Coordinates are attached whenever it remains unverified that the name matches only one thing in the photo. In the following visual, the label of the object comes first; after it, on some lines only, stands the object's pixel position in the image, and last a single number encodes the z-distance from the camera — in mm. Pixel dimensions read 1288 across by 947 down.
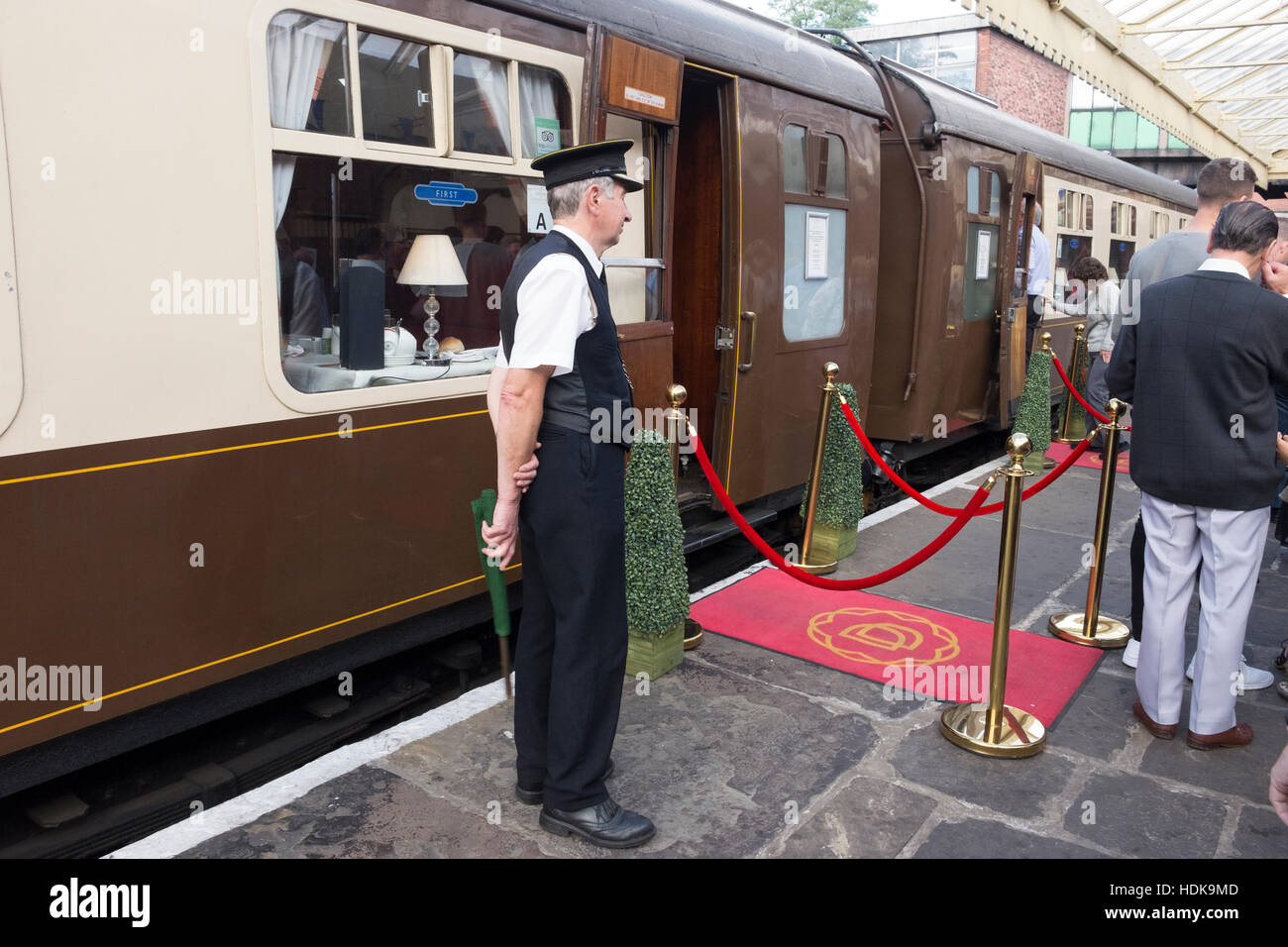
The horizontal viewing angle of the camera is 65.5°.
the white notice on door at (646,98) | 4539
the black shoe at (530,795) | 3279
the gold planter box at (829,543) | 5988
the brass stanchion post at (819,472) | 5707
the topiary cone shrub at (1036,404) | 9172
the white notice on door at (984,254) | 8789
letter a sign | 4255
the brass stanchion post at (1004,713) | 3666
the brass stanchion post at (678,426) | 4422
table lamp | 3873
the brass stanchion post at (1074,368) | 10602
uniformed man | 2721
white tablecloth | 3486
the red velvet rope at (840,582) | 4105
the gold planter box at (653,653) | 4293
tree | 46344
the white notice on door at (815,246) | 6258
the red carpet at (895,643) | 4328
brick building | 27547
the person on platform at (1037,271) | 9555
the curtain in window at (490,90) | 3879
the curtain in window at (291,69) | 3291
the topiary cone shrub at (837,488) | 5945
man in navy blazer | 3480
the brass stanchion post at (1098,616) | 4578
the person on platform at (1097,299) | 9016
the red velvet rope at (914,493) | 4469
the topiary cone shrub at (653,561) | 4180
